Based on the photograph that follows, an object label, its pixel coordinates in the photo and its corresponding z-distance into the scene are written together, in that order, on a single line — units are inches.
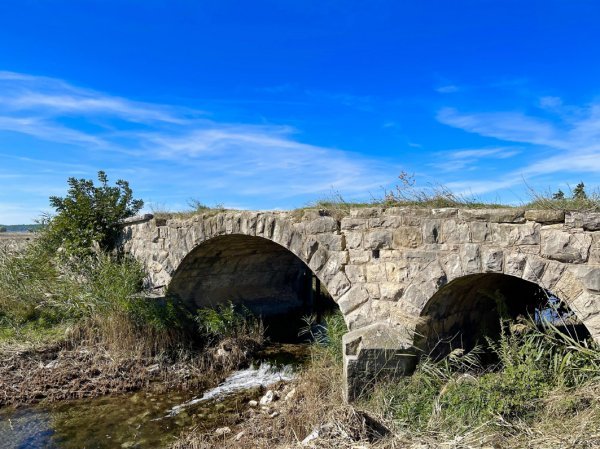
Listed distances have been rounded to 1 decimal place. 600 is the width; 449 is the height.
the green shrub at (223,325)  356.5
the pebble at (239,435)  213.9
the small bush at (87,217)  413.4
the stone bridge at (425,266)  179.9
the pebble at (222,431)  224.3
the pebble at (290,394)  253.6
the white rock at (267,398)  264.7
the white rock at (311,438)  160.2
